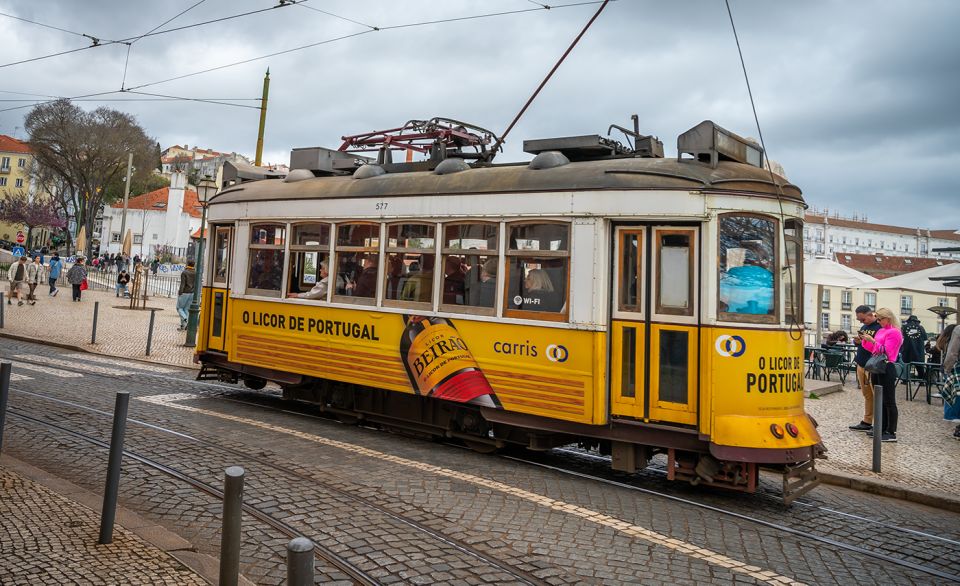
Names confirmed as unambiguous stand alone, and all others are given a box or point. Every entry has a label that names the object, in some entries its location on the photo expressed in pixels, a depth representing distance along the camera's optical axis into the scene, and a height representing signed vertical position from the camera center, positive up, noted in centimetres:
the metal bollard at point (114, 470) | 442 -100
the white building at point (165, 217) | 7231 +1101
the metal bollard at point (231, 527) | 361 -110
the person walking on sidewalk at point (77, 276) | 2552 +149
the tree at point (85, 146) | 4809 +1247
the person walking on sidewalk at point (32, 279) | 2373 +123
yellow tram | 617 +34
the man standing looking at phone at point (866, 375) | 995 -37
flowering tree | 6962 +1040
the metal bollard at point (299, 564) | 280 -98
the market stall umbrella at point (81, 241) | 3538 +392
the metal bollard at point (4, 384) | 565 -59
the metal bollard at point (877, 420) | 757 -79
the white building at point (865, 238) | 9862 +1726
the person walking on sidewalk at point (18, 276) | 2278 +126
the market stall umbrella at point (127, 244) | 3299 +361
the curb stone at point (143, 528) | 420 -144
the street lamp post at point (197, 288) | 1553 +82
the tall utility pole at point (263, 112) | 1518 +470
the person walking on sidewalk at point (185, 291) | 1796 +79
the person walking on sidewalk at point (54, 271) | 2744 +177
